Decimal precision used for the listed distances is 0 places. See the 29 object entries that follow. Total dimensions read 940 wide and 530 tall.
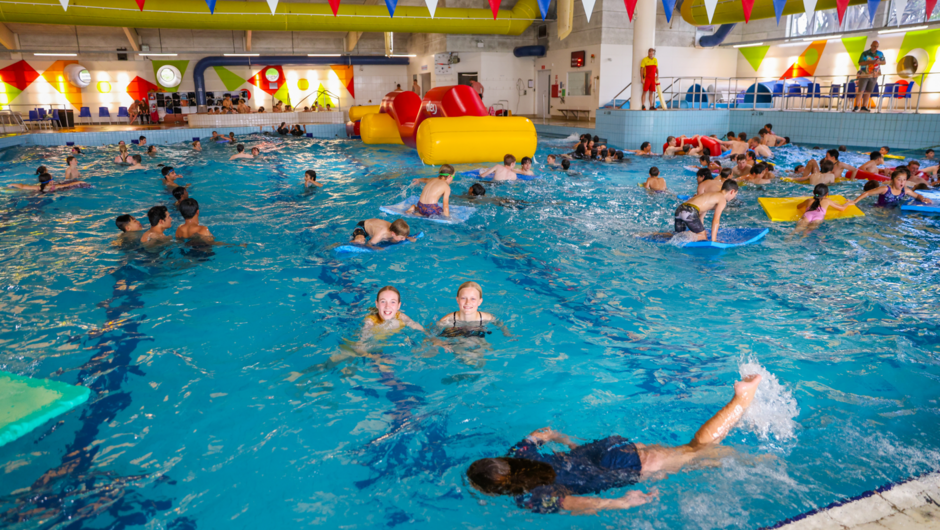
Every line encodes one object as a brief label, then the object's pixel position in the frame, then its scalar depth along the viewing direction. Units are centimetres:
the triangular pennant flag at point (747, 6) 1017
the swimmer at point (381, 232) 628
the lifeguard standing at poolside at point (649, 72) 1307
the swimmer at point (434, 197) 742
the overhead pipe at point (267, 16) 1348
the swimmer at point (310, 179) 977
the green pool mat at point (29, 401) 280
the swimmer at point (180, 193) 710
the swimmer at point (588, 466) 240
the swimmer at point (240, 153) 1322
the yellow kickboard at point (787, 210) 730
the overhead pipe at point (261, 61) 2170
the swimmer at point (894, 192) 737
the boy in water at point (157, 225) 628
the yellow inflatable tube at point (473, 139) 1109
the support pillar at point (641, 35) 1278
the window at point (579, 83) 1895
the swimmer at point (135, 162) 1182
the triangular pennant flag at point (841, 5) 1039
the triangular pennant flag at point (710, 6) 915
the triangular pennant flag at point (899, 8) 1414
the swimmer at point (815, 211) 687
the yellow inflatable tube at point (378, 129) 1619
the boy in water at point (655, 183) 922
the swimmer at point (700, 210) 616
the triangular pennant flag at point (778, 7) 1130
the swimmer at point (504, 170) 991
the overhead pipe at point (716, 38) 1892
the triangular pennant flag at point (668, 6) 1067
